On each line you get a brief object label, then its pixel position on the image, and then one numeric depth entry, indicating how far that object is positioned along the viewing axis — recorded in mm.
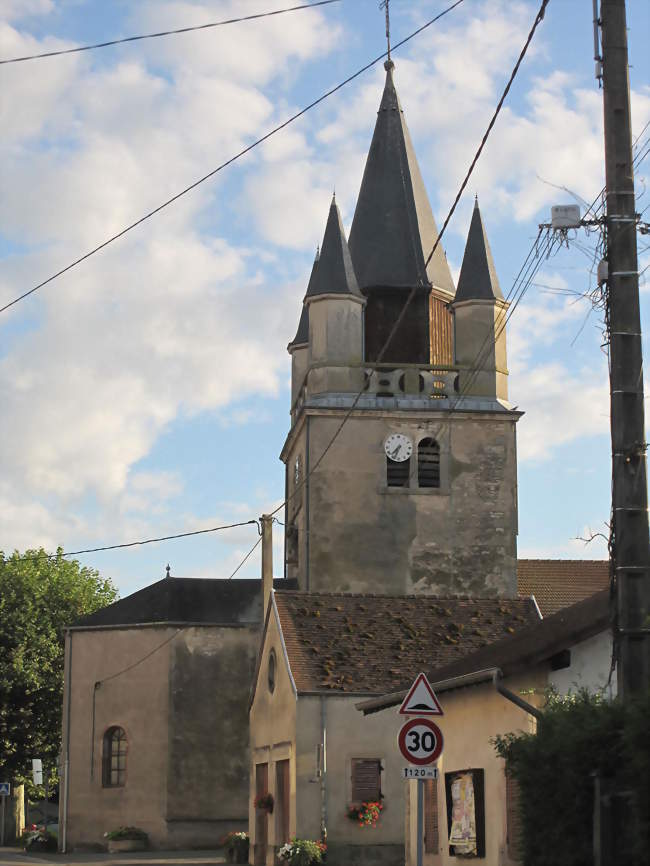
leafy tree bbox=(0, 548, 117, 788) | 49844
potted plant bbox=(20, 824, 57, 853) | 42281
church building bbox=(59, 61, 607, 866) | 40938
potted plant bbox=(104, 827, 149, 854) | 39938
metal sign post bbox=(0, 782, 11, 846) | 43781
